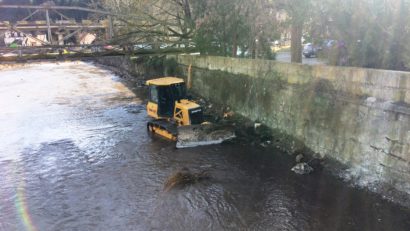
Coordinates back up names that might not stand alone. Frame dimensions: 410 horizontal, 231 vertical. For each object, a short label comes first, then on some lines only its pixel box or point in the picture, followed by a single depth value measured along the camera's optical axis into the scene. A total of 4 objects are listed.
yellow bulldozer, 14.81
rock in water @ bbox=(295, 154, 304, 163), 12.56
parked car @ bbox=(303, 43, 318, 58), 26.53
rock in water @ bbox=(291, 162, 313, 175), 11.71
